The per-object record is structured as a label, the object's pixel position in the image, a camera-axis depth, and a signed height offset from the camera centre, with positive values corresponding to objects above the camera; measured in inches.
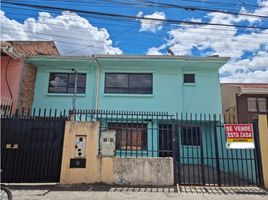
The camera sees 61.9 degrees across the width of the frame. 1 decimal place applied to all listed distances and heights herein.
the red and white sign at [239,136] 284.8 +13.7
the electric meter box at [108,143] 282.4 +0.9
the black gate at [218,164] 282.7 -19.8
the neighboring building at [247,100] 564.7 +120.3
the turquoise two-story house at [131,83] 506.3 +140.4
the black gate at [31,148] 279.7 -8.3
